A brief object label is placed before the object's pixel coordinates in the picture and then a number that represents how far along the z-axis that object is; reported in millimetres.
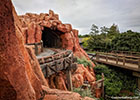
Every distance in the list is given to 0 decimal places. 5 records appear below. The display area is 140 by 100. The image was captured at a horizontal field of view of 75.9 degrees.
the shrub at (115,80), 9234
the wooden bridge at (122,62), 9799
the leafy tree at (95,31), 24875
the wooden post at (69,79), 7364
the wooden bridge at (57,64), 4969
